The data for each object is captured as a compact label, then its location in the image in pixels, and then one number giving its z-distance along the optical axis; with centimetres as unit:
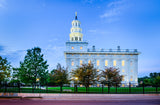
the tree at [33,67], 3719
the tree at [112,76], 3450
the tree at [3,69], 2986
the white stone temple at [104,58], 7056
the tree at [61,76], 4066
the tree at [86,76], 2828
